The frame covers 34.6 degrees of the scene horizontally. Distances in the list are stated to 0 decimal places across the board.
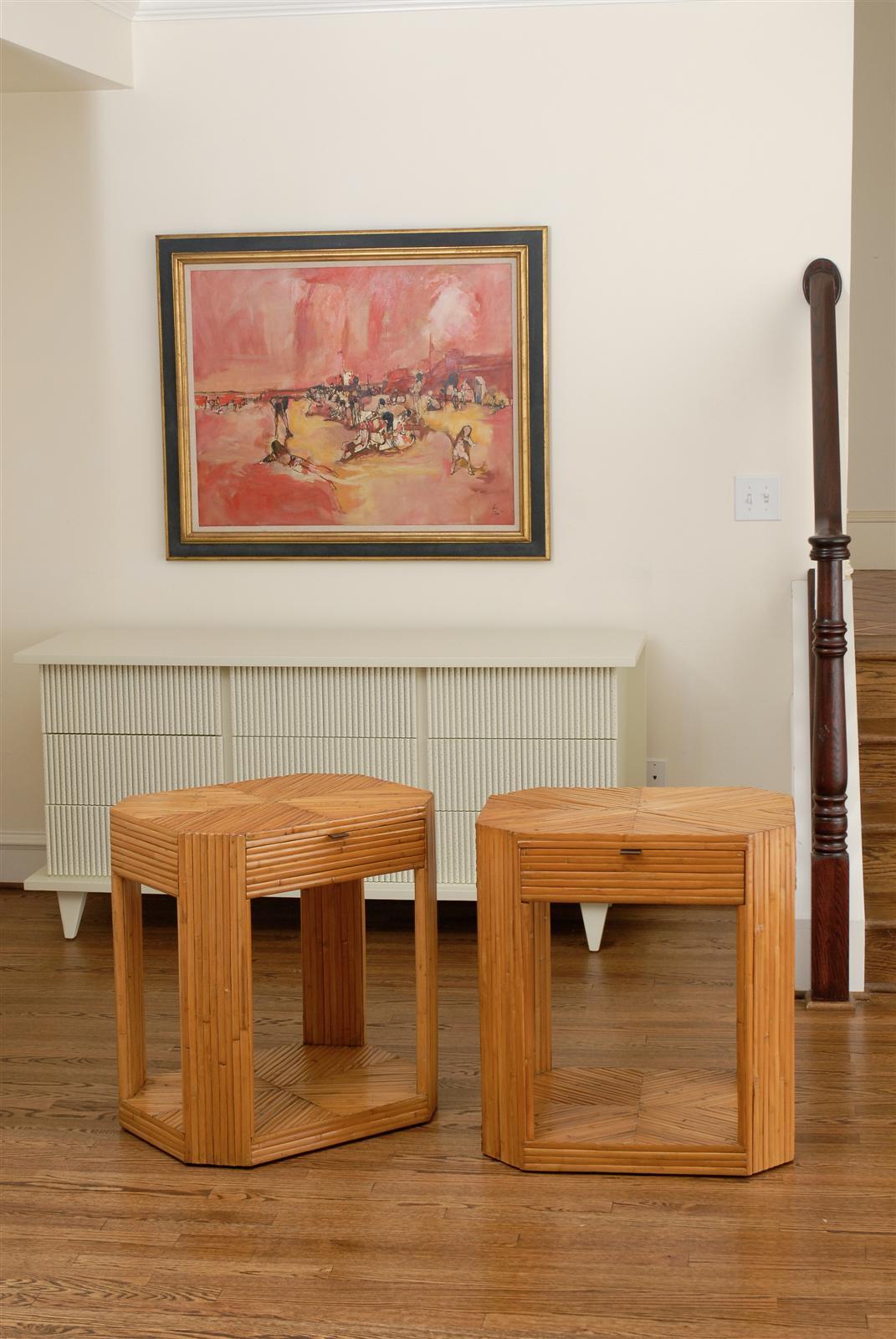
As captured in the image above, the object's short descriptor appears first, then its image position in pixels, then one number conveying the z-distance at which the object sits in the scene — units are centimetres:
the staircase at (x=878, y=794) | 332
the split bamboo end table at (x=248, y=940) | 243
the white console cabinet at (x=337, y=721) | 364
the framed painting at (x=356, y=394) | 402
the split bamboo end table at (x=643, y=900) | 238
